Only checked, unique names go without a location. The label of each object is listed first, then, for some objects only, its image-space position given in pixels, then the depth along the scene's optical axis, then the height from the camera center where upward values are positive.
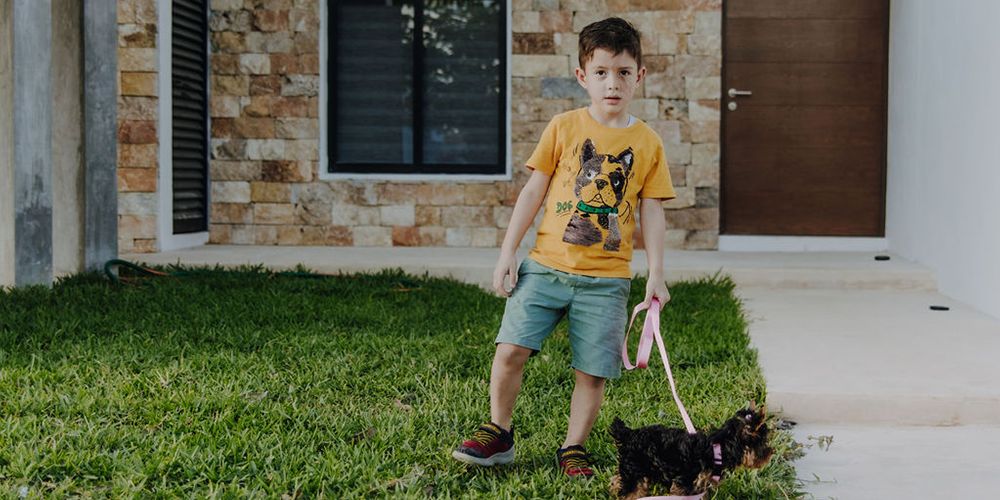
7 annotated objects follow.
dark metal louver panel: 6.94 +0.55
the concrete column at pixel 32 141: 4.88 +0.23
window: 7.41 +0.80
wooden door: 7.23 +0.61
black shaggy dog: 2.17 -0.59
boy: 2.42 -0.10
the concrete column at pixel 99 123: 5.48 +0.36
